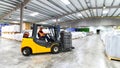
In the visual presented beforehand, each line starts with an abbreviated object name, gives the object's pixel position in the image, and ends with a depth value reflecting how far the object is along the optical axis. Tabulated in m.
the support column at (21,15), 5.73
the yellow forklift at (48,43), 2.79
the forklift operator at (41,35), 2.98
